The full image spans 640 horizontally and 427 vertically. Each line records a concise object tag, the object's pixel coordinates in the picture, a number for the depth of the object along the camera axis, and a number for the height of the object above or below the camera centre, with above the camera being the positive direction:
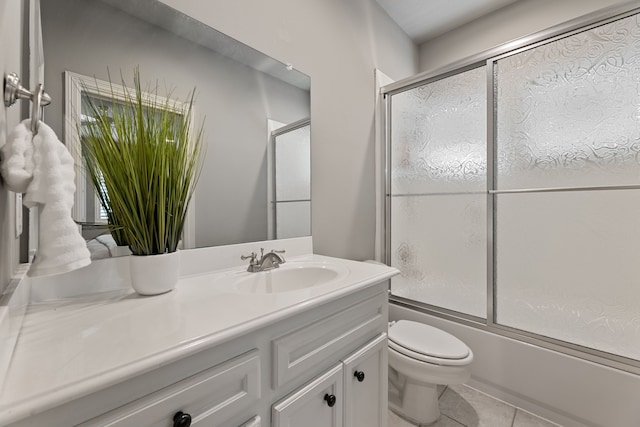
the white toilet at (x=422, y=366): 1.25 -0.72
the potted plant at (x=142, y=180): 0.75 +0.09
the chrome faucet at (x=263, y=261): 1.14 -0.21
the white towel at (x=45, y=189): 0.47 +0.04
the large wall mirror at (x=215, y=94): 0.83 +0.47
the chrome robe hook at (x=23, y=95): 0.50 +0.22
